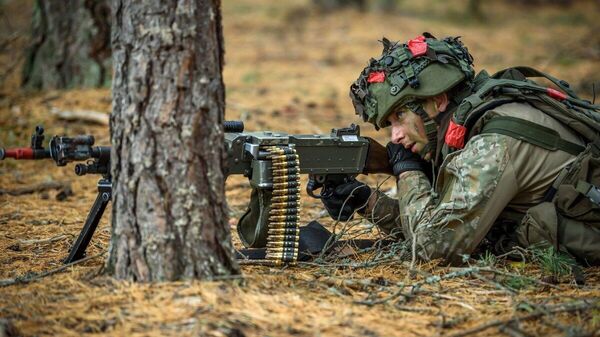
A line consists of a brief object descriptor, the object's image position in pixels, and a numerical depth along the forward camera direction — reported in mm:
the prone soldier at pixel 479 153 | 8859
